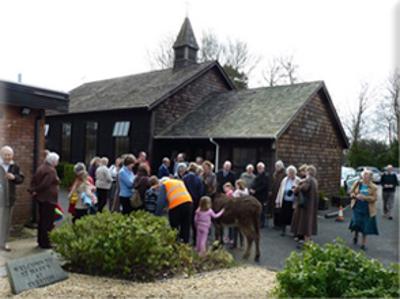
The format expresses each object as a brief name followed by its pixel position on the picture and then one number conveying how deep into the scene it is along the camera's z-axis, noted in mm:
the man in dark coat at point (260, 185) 10358
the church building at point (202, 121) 15078
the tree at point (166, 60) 41094
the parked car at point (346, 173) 23628
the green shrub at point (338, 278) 3842
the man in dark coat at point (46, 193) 6996
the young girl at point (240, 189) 8680
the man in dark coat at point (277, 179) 10672
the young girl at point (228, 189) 8750
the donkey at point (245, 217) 7496
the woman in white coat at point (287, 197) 9562
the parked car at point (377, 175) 33188
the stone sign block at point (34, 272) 4812
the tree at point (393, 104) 38391
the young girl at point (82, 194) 7586
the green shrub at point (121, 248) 5453
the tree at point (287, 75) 42531
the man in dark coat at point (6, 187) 6727
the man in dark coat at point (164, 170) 11898
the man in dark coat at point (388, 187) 14062
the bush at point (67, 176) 19111
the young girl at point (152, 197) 7770
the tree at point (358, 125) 47038
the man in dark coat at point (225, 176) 10438
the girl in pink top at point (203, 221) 7312
